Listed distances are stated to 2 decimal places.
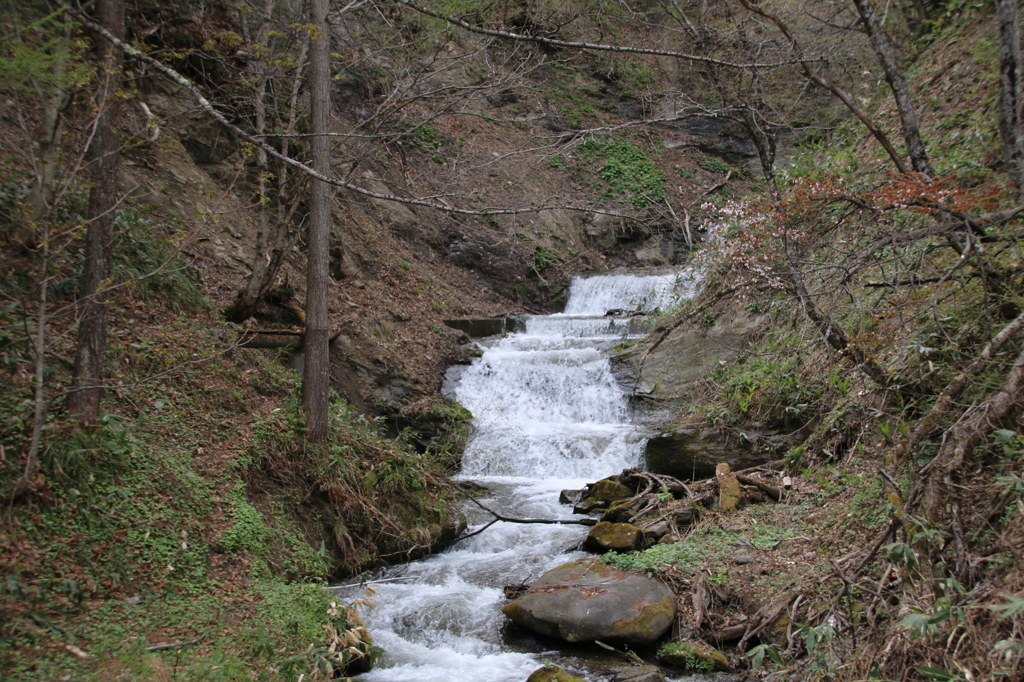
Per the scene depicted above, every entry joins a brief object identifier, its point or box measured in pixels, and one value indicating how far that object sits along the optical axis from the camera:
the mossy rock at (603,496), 7.93
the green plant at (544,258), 17.98
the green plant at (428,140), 14.18
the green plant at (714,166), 22.56
